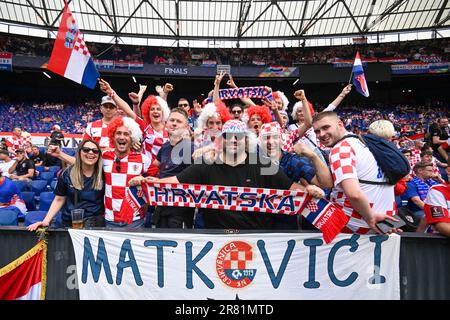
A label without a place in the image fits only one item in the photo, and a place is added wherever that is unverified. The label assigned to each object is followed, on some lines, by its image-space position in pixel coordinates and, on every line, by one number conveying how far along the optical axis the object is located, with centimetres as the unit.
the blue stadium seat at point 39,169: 883
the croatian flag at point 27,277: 274
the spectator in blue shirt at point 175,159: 329
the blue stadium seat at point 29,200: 616
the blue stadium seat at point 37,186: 701
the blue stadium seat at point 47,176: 787
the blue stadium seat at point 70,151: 1060
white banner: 271
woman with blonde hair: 317
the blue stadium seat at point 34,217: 427
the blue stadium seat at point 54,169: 852
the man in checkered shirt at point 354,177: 250
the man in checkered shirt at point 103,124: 425
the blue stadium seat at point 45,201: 556
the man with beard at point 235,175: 293
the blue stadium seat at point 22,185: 697
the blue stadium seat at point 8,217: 409
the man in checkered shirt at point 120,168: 323
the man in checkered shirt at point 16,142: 1032
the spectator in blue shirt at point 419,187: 493
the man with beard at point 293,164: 284
